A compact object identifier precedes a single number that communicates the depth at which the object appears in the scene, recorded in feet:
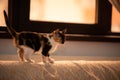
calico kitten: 8.27
